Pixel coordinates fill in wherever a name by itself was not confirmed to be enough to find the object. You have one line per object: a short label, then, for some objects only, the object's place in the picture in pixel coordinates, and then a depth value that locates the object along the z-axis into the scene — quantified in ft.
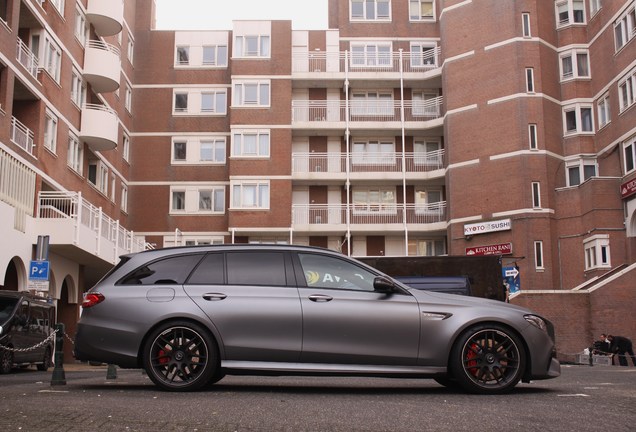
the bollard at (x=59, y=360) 37.74
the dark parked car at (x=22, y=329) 64.64
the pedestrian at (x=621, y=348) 104.88
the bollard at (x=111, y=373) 46.43
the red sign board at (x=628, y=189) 122.42
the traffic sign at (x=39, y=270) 71.41
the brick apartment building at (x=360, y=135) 116.47
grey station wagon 30.17
